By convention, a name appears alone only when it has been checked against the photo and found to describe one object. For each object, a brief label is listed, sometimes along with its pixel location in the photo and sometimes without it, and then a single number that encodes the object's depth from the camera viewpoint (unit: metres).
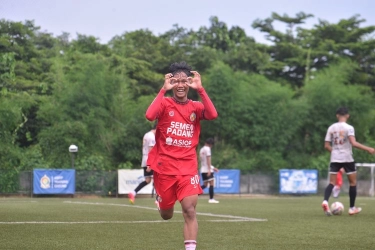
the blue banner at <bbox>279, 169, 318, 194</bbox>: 37.66
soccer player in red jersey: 7.72
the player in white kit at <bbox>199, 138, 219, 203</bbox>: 22.73
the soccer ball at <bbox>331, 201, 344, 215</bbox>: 15.45
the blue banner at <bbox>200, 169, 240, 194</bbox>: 35.78
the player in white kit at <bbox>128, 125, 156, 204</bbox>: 19.20
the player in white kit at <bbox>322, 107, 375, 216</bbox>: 15.20
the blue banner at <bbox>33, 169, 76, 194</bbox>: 32.75
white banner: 34.25
